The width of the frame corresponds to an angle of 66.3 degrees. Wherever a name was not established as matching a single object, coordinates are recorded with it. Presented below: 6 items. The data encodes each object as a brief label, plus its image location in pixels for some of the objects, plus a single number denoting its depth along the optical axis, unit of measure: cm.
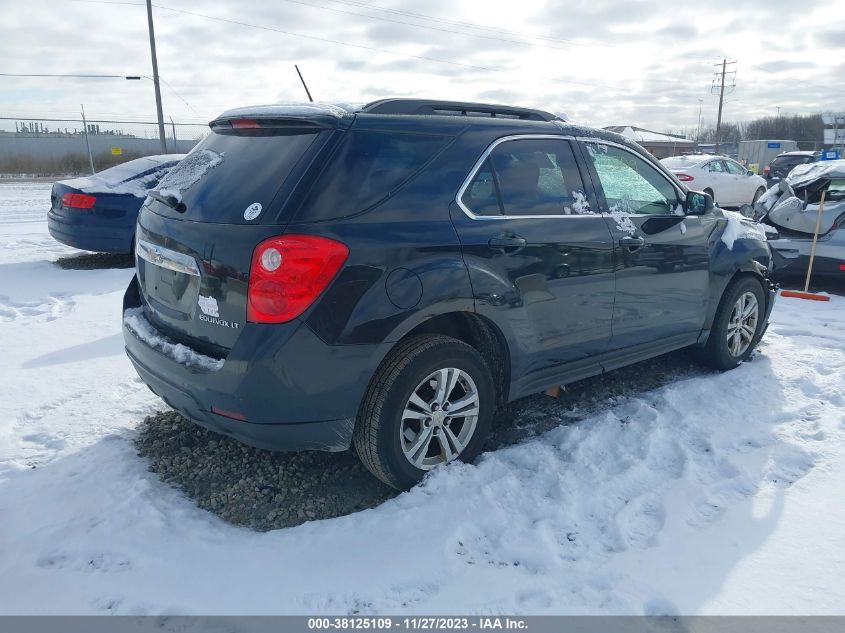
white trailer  4538
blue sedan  812
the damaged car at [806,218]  765
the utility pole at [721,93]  5979
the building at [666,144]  6135
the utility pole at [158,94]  2683
